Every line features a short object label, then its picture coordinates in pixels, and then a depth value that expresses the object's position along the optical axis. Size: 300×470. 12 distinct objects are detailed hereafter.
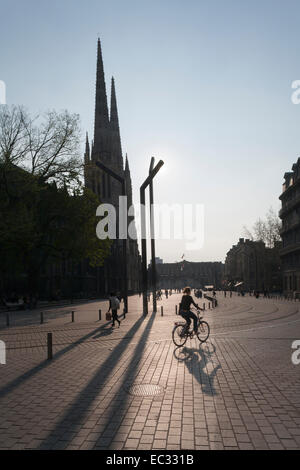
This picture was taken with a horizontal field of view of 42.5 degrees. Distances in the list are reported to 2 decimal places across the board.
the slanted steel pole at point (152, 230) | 24.75
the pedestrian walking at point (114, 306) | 16.72
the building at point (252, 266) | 76.19
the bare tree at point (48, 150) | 28.34
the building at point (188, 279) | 173.65
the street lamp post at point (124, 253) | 22.55
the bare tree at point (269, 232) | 70.76
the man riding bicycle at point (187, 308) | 11.13
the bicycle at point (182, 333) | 10.88
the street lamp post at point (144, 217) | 23.59
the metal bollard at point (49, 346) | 9.68
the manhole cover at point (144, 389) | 6.54
